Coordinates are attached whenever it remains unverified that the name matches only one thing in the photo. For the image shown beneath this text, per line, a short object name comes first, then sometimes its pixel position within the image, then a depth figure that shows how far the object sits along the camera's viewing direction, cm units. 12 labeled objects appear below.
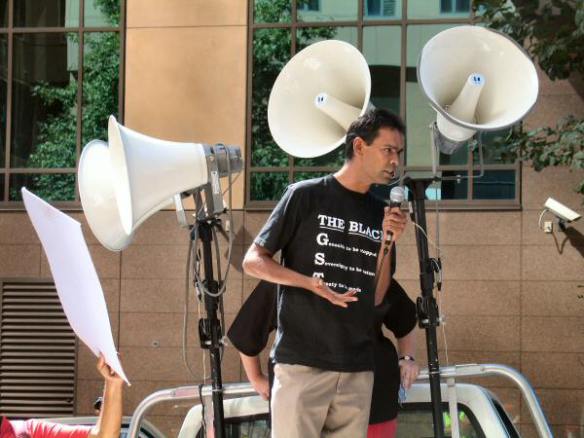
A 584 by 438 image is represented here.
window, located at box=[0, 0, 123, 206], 1933
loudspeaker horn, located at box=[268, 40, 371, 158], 717
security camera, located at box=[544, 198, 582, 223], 1693
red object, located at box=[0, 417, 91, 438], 570
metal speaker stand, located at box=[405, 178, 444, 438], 631
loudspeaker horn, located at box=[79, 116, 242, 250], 647
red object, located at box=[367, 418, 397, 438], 644
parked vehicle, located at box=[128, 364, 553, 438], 637
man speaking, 608
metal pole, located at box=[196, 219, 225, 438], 661
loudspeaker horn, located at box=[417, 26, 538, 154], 731
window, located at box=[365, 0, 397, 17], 1846
